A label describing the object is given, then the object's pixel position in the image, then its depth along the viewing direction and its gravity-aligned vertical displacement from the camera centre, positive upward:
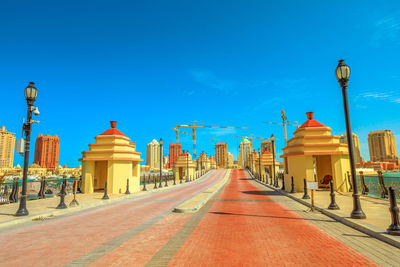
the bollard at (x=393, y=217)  6.28 -1.53
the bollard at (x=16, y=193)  14.96 -1.62
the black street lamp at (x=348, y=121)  8.51 +1.71
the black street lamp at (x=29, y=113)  10.81 +2.67
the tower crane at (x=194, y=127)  136.88 +23.86
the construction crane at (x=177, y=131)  139.21 +21.30
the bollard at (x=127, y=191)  18.97 -2.06
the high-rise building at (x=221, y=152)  185.25 +10.28
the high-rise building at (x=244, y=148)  182.38 +13.46
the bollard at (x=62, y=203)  11.83 -1.85
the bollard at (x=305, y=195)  14.25 -2.02
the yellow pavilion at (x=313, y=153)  17.97 +0.76
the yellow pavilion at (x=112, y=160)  19.61 +0.60
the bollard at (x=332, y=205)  10.27 -1.90
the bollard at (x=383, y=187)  13.34 -1.50
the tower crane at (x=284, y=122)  109.84 +20.07
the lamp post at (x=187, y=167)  44.08 -0.28
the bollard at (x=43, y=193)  16.75 -1.79
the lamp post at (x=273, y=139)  26.15 +2.87
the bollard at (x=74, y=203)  12.59 -1.98
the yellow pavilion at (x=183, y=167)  47.94 -0.26
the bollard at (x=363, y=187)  15.67 -1.74
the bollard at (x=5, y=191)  15.48 -1.51
